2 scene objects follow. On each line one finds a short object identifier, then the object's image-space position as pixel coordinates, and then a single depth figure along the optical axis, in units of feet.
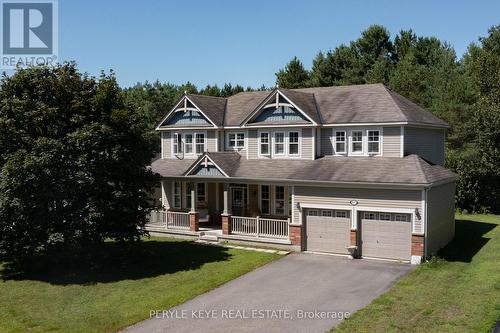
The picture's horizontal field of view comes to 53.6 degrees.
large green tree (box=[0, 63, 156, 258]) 62.75
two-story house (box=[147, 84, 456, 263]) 73.41
